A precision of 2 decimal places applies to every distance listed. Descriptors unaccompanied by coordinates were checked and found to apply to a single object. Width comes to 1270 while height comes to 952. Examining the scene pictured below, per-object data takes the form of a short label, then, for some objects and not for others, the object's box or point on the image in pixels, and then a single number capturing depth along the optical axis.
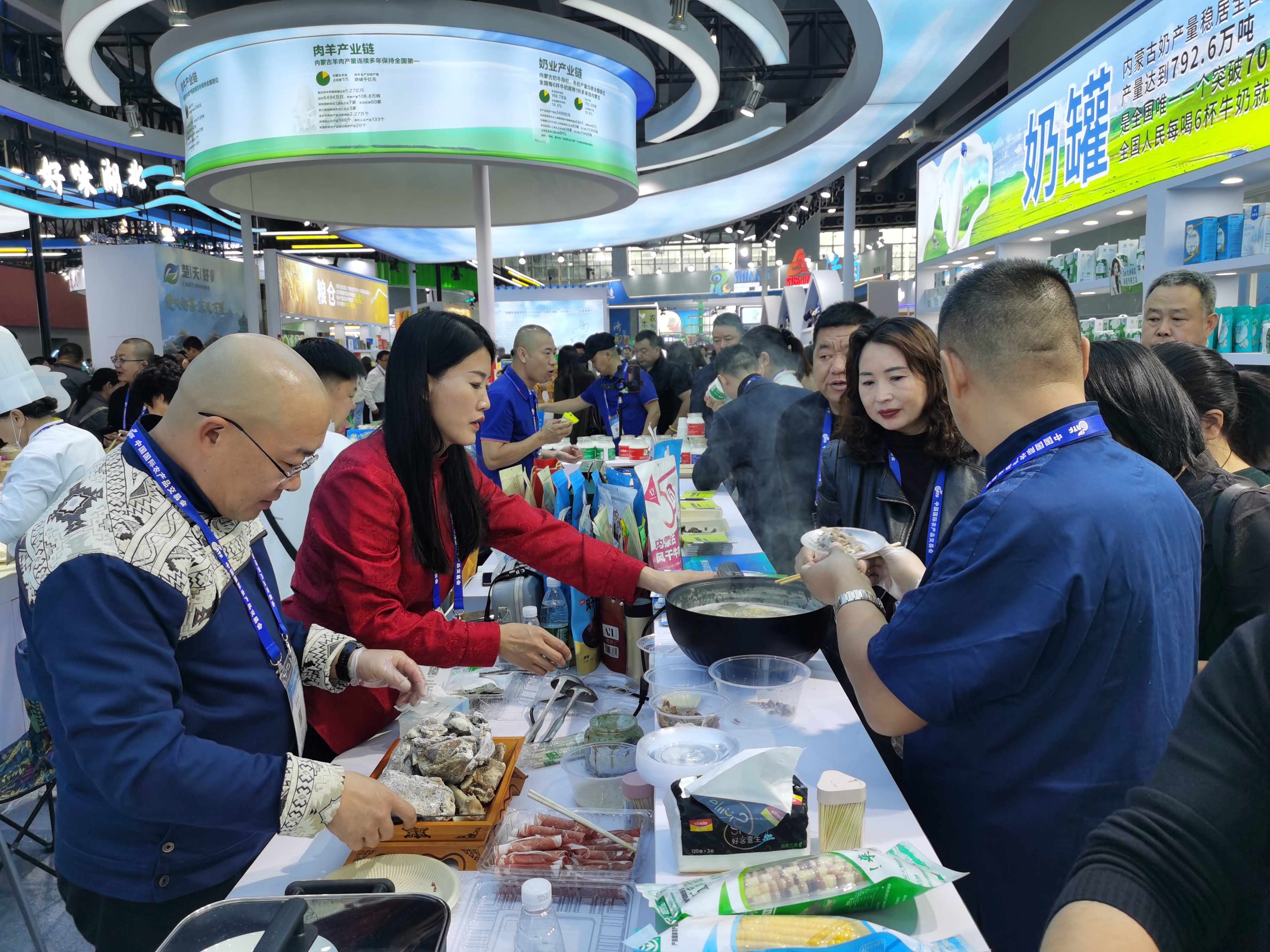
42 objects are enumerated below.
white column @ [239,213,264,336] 10.62
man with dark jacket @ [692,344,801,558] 3.58
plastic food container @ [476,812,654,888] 1.23
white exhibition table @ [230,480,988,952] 1.01
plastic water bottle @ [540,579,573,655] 2.15
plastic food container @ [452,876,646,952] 1.14
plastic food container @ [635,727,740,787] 1.29
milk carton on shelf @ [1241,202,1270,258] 3.91
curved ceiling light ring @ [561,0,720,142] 4.54
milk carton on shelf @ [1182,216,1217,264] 4.30
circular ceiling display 3.97
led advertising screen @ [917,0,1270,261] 4.01
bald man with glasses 1.09
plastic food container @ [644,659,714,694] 1.63
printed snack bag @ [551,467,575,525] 2.58
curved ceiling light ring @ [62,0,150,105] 4.09
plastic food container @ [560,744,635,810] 1.43
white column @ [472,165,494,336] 5.13
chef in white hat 3.53
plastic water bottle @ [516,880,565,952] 1.06
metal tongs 1.70
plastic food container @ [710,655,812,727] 1.55
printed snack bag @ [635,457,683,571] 2.09
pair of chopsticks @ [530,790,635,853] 1.26
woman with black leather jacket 2.29
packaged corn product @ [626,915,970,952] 0.89
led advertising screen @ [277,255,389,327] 12.15
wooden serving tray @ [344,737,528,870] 1.28
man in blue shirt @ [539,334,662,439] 7.03
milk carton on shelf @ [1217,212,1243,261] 4.12
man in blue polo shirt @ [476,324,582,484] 4.49
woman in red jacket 1.77
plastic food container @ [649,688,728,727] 1.47
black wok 1.57
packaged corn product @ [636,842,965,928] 0.96
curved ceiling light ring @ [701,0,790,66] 4.59
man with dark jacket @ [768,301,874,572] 3.27
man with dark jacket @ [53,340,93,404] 9.37
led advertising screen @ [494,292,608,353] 14.11
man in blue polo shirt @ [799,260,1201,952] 1.15
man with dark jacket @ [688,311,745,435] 6.23
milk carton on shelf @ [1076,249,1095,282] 5.68
